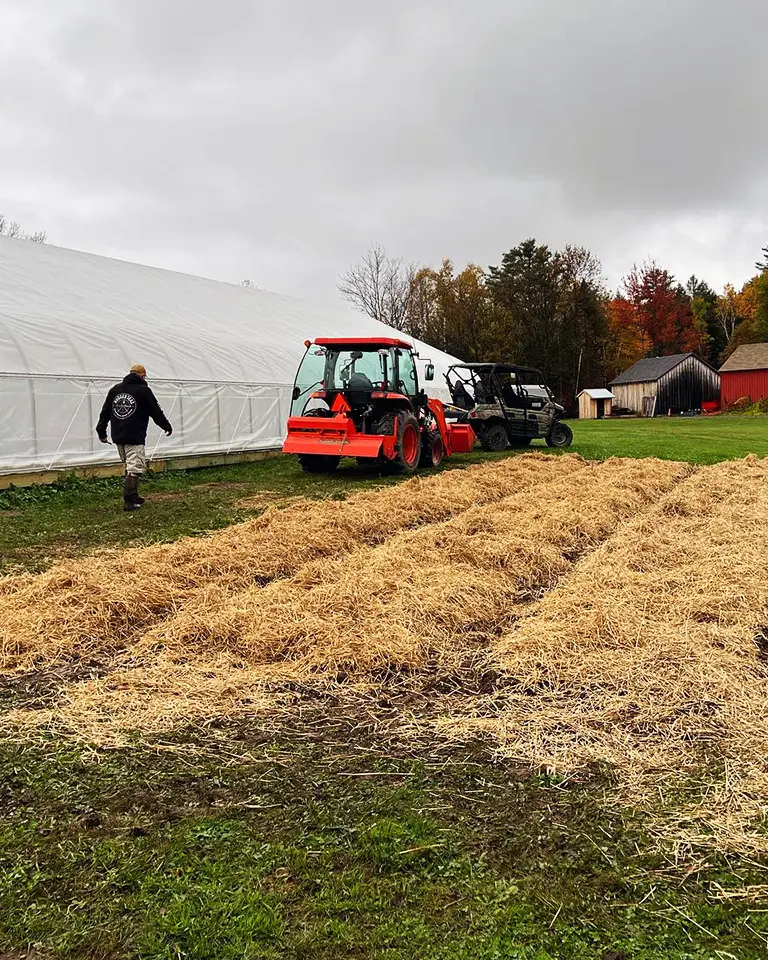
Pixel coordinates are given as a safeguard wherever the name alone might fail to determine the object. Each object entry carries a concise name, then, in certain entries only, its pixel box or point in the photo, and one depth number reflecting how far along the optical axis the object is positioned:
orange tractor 12.05
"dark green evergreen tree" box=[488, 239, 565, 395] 50.72
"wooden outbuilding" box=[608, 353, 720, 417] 47.31
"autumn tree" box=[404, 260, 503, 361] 49.94
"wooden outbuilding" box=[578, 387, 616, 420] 49.00
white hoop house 11.27
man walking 9.02
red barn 45.47
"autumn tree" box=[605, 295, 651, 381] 56.62
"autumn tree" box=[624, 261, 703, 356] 59.66
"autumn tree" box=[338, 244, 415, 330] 54.44
